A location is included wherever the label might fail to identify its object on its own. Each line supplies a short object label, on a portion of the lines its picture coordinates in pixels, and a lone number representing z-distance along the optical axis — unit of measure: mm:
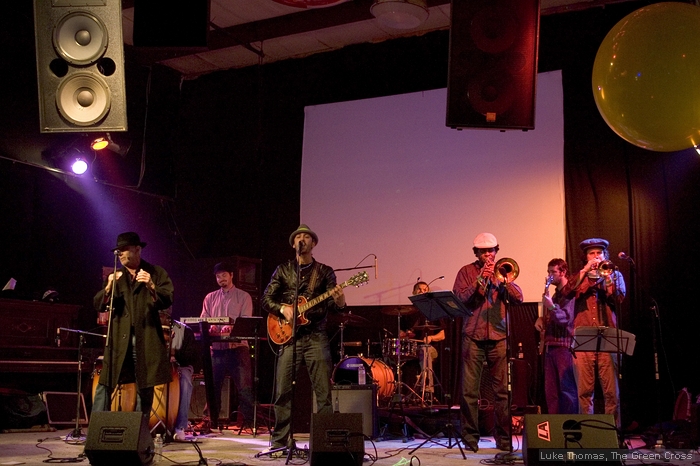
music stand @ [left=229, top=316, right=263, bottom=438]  9172
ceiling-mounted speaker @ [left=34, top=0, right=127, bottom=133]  5781
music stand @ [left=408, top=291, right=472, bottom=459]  6715
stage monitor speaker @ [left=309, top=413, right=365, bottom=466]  5125
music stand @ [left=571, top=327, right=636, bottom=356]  7250
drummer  9971
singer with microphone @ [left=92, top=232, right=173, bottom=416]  6098
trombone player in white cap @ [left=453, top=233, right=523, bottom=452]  7371
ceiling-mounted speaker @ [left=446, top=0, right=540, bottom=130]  5945
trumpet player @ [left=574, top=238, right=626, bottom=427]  7711
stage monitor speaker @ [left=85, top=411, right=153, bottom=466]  5105
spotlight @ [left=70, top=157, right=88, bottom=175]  10641
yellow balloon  4406
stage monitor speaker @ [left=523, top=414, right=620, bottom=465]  5004
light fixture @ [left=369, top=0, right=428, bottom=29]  9695
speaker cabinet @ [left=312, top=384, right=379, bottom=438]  8398
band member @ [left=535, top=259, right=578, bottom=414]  8500
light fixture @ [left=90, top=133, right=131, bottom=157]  10695
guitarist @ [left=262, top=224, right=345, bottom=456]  6773
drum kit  9195
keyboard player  10062
